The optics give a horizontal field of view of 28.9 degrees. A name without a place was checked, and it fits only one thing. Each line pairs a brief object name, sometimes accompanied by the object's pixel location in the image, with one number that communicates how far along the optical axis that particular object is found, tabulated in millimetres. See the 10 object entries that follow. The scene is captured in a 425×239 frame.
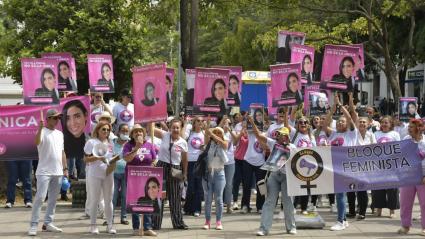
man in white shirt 12016
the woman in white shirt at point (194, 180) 14625
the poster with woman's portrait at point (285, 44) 17219
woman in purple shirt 11828
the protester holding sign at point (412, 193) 12094
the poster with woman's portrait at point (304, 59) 15883
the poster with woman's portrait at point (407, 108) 16406
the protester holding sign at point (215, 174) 12820
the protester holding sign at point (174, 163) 12602
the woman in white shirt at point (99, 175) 12008
